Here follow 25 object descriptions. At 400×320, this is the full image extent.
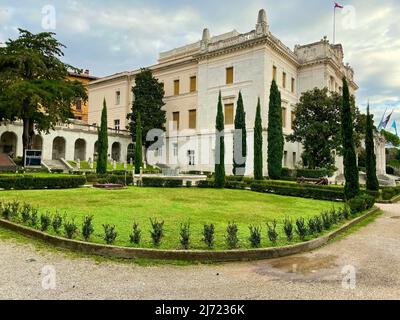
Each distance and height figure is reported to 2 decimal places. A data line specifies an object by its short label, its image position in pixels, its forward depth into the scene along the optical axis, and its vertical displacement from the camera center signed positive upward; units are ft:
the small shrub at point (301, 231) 24.23 -4.91
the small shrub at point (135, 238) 21.30 -4.81
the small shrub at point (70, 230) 22.15 -4.44
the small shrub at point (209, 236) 20.97 -4.60
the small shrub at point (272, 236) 22.71 -4.98
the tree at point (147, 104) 129.39 +26.69
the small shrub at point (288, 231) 23.60 -4.79
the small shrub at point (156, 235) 21.15 -4.61
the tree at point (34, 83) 81.66 +23.55
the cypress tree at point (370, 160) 63.62 +1.62
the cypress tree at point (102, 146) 89.04 +6.38
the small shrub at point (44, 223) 24.53 -4.37
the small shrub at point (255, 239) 21.59 -4.95
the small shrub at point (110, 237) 21.04 -4.69
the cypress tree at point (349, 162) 50.14 +0.93
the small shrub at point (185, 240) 20.53 -4.77
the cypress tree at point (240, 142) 100.78 +8.54
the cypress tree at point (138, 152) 97.81 +4.96
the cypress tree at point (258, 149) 83.18 +5.13
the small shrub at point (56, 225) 24.10 -4.46
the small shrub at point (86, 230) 21.84 -4.38
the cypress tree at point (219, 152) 75.87 +3.93
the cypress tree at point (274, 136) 94.17 +9.67
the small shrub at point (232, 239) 21.14 -4.85
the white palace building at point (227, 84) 109.81 +32.72
